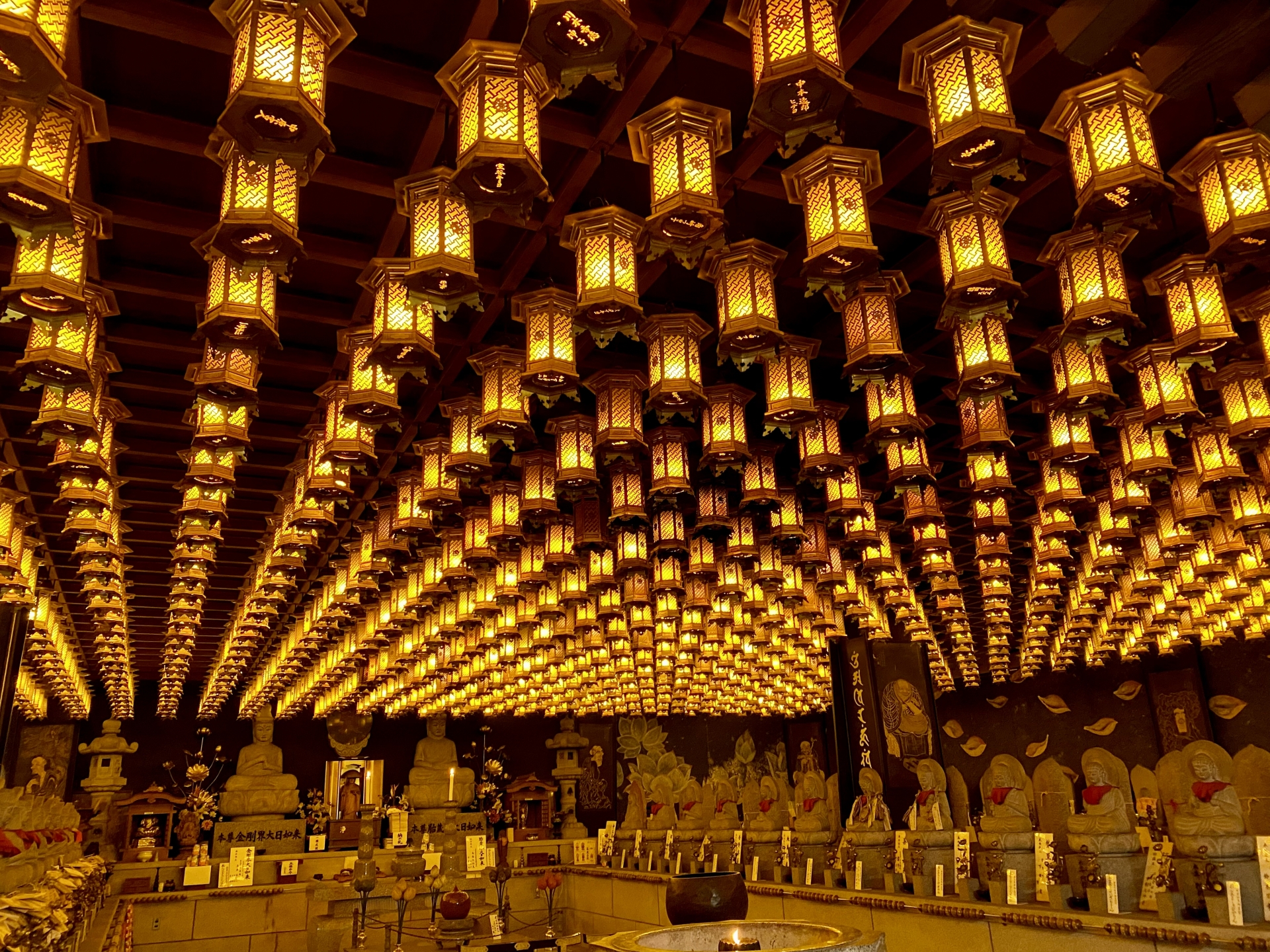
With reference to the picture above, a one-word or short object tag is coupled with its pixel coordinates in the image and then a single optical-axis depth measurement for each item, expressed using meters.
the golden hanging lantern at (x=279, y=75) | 3.30
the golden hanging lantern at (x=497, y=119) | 3.78
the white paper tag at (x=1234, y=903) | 6.31
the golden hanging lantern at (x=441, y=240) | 4.39
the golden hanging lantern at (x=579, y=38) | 3.18
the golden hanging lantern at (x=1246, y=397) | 6.91
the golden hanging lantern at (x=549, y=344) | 5.31
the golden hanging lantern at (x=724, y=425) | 6.73
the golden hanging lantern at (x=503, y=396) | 5.92
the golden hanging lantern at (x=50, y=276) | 4.24
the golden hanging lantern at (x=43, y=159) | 3.54
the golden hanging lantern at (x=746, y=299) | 5.00
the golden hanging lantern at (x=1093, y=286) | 5.10
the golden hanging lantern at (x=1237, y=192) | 4.40
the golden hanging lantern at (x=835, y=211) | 4.37
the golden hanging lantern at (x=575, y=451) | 7.00
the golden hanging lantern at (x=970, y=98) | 3.76
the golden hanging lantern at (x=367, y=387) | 5.64
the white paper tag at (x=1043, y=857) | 7.84
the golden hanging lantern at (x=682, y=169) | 4.13
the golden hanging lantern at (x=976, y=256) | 4.72
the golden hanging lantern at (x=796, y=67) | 3.52
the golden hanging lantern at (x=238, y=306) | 4.41
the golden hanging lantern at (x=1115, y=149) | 4.07
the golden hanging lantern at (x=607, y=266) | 4.64
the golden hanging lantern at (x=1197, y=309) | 5.49
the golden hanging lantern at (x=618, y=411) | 6.29
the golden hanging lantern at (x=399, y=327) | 4.93
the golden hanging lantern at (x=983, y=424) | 6.90
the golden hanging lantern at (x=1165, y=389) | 6.63
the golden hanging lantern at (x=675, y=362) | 5.57
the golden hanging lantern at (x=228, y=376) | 5.19
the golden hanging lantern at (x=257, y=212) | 3.84
